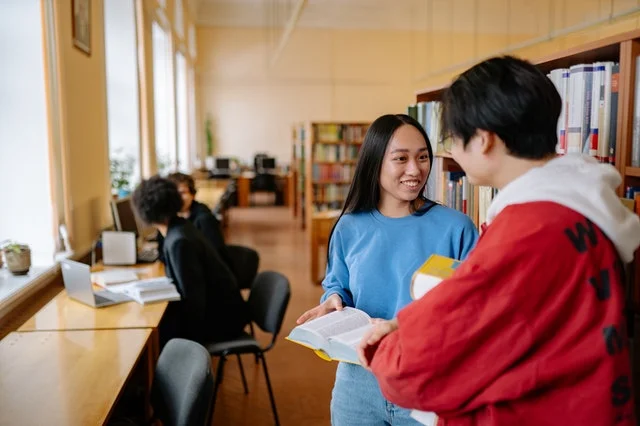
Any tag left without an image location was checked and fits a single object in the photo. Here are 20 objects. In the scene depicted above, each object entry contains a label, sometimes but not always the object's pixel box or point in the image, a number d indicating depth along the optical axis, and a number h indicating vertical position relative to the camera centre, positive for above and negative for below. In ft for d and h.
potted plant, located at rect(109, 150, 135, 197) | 16.93 -1.01
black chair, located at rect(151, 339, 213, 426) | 6.19 -2.66
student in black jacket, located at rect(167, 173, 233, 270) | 13.62 -1.72
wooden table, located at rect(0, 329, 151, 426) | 5.92 -2.65
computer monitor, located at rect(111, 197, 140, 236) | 13.53 -1.71
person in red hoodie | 3.08 -0.83
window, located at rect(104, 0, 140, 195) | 18.97 +1.84
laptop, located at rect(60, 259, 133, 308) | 9.45 -2.36
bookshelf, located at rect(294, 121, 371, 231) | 30.30 -0.94
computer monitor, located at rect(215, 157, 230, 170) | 43.14 -1.57
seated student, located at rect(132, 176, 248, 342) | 10.05 -2.30
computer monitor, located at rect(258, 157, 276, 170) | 44.24 -1.56
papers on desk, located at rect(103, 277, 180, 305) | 9.95 -2.50
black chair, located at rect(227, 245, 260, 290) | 13.99 -2.85
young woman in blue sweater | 5.41 -0.92
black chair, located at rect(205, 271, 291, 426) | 10.00 -2.98
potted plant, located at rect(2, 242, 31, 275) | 10.06 -1.92
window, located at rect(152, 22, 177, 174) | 28.22 +2.06
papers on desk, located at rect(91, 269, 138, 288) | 11.14 -2.56
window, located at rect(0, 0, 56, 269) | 10.91 +0.14
